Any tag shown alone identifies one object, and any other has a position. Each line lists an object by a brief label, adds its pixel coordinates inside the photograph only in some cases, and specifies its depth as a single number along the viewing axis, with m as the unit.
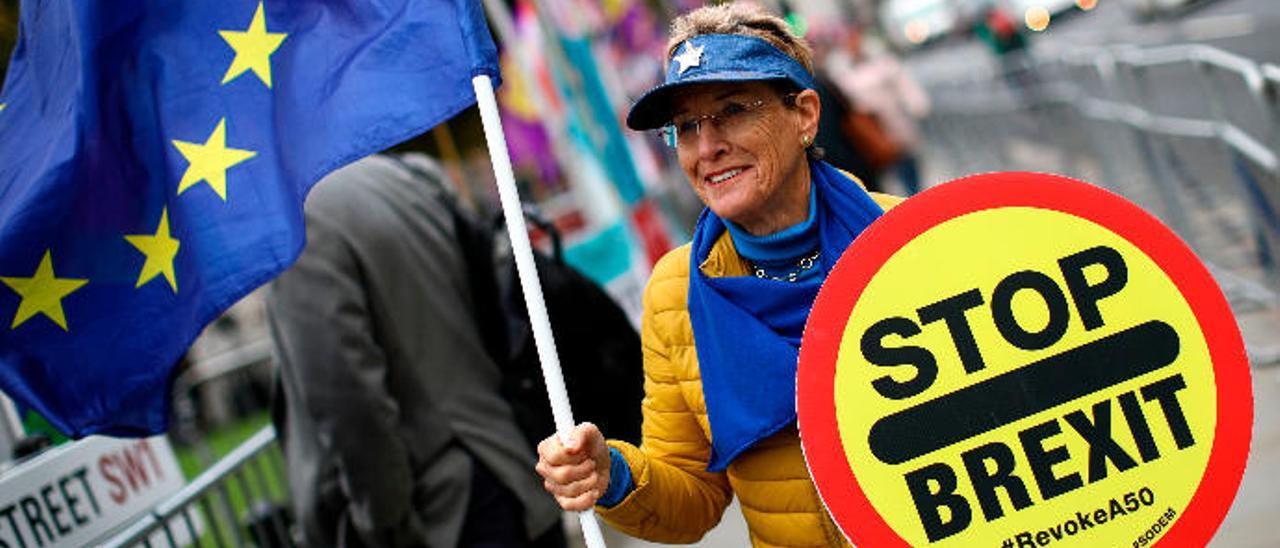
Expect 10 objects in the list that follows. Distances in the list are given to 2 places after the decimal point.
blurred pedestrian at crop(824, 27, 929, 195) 7.61
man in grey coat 3.64
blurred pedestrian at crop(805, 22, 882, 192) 6.63
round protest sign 2.10
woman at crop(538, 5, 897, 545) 2.33
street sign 3.57
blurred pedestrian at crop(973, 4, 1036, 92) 17.00
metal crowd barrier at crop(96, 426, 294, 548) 4.11
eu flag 2.78
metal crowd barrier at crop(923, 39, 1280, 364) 5.75
